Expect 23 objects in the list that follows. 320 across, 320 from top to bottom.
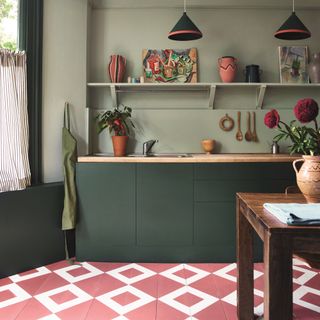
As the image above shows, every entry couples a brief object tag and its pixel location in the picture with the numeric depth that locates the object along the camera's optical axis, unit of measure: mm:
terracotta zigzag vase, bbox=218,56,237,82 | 3551
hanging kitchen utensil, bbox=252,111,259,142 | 3790
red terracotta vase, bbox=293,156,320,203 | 1712
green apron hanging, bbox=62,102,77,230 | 3105
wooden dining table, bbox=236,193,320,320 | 1169
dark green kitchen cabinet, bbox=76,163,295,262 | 3156
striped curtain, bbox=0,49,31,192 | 2836
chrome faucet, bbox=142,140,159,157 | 3594
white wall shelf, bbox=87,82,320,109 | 3504
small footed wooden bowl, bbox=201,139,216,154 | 3695
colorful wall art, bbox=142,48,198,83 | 3715
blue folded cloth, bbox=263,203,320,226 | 1218
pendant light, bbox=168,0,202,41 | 2893
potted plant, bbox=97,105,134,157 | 3439
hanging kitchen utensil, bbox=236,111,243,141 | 3802
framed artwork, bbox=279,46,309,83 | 3723
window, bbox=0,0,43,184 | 2994
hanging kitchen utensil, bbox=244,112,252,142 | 3791
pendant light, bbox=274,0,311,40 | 2945
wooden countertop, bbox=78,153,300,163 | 3127
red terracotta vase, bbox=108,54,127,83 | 3602
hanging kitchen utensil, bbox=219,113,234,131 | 3789
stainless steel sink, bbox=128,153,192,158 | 3659
